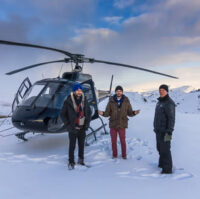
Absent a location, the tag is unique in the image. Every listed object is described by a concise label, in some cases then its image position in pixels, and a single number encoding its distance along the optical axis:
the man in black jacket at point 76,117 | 4.30
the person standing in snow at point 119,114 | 4.87
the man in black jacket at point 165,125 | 3.93
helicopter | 5.06
